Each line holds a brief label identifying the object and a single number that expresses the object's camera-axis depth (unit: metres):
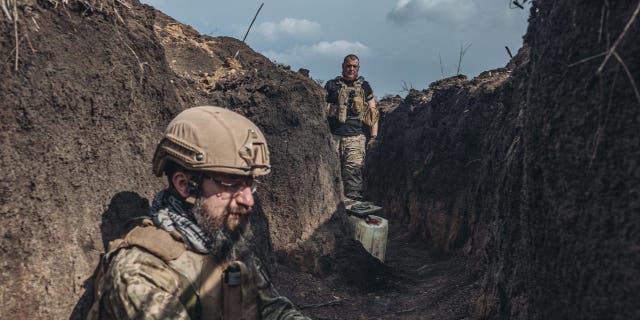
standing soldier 8.55
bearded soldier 2.46
